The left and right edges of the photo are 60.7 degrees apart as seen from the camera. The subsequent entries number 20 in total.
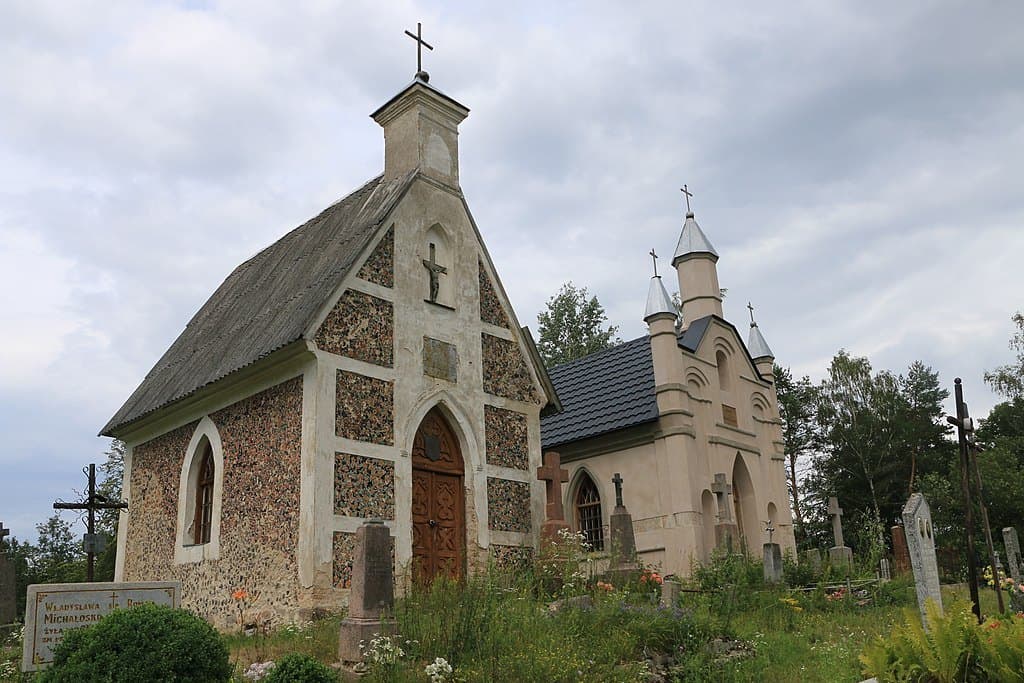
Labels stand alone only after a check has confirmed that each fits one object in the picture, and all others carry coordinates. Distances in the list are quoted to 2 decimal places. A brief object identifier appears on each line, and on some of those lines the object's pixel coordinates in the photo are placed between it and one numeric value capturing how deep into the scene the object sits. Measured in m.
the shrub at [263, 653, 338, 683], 7.56
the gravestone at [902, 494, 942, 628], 10.05
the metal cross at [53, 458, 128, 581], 19.69
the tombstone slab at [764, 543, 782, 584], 16.28
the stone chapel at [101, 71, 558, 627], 12.79
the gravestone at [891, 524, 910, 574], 19.09
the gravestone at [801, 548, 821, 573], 17.42
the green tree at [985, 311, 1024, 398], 37.31
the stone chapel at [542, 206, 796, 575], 20.05
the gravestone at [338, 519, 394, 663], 8.75
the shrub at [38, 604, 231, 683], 7.50
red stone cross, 15.10
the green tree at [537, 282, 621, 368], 42.16
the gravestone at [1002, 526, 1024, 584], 14.67
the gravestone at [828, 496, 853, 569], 18.24
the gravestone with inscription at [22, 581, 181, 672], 8.82
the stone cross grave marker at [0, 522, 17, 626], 18.55
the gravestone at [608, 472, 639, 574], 14.32
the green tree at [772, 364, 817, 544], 42.50
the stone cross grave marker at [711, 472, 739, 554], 18.17
